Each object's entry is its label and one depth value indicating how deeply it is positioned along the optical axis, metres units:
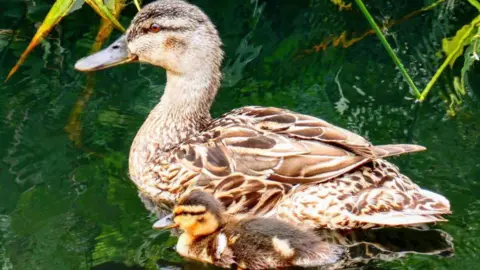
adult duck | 10.51
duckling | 10.14
